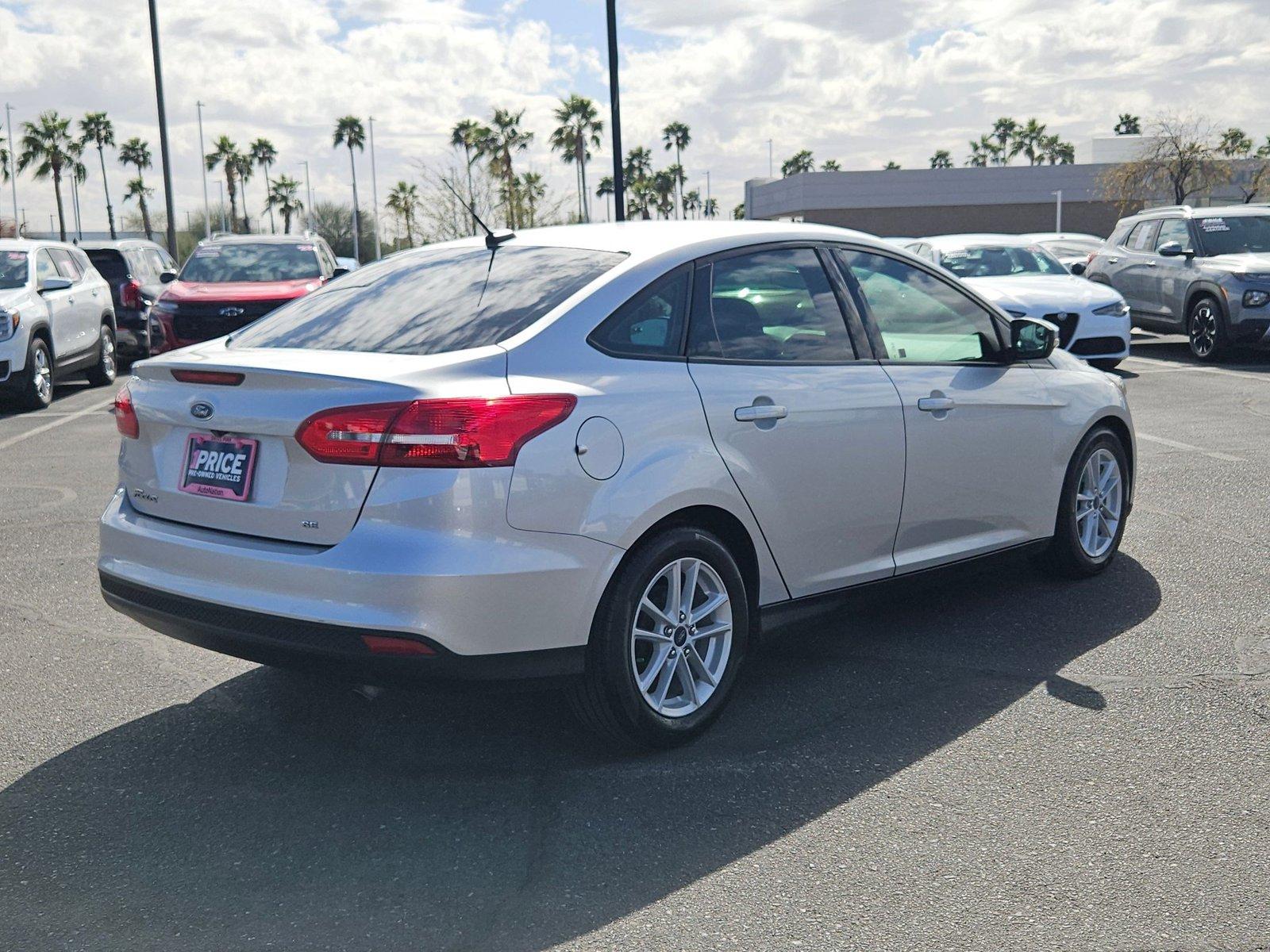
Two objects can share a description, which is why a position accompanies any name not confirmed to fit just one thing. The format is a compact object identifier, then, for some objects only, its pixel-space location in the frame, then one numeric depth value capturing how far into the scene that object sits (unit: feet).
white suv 44.24
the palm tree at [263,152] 341.00
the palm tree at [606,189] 322.47
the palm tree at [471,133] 217.77
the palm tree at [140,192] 336.90
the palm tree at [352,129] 314.14
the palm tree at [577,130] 239.30
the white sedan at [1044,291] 44.39
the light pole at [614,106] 61.52
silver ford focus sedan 12.09
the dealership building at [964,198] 230.27
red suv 48.88
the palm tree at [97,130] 286.25
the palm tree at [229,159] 310.65
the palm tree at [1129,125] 339.57
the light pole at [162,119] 84.89
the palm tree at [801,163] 368.68
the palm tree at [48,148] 262.88
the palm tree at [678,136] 345.10
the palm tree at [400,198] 304.63
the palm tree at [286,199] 352.90
